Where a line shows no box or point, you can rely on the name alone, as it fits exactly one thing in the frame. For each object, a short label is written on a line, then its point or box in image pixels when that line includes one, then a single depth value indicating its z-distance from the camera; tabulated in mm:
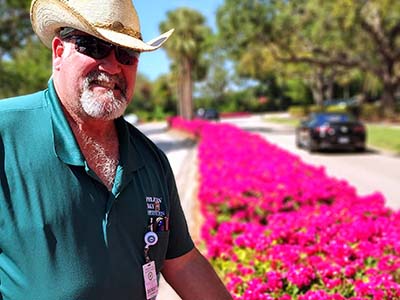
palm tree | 34500
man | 1528
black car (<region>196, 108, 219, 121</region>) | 46844
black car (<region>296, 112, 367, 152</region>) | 15422
